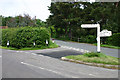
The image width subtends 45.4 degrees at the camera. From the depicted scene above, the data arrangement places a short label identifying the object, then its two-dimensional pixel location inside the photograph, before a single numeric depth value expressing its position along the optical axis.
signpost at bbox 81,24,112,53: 11.85
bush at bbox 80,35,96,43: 28.72
